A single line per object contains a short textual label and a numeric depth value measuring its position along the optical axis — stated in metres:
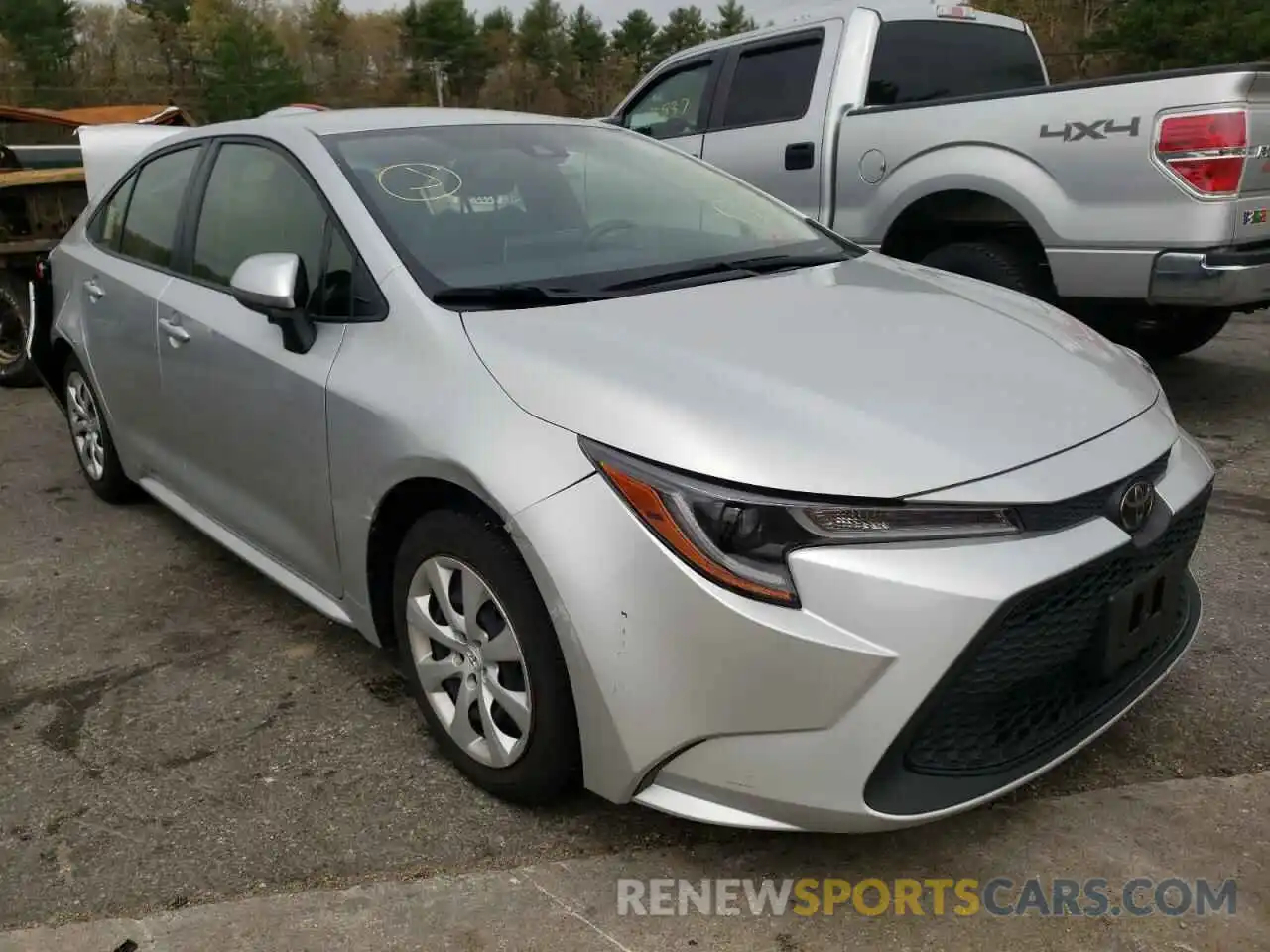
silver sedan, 1.90
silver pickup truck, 4.38
